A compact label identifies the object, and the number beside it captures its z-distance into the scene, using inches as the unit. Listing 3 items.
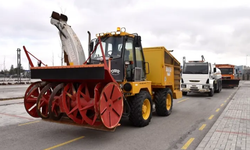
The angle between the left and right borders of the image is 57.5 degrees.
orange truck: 1106.7
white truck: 663.1
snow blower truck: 217.9
